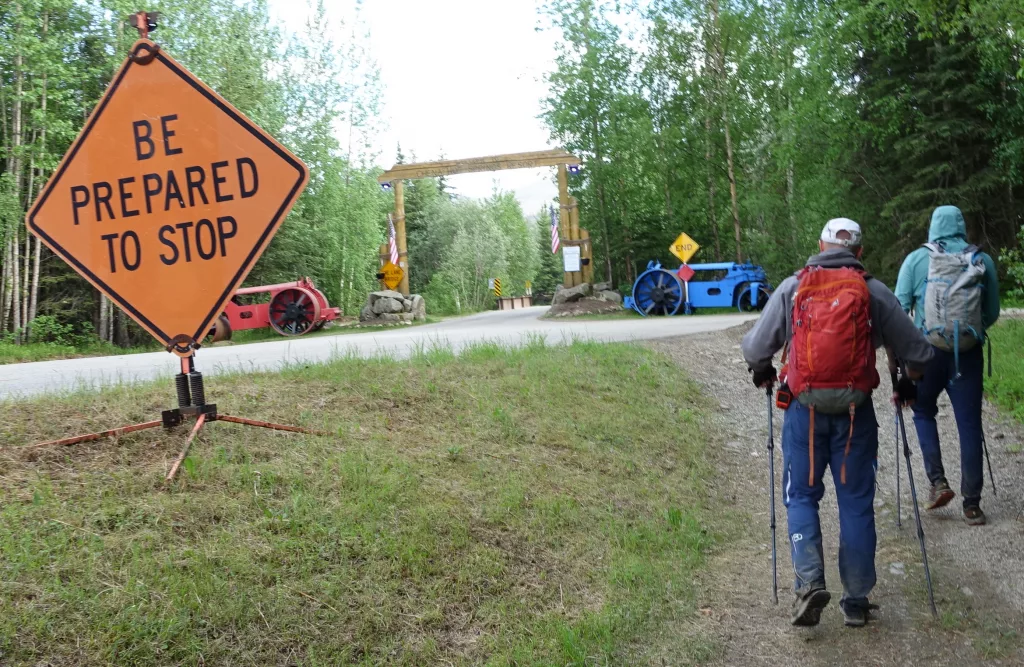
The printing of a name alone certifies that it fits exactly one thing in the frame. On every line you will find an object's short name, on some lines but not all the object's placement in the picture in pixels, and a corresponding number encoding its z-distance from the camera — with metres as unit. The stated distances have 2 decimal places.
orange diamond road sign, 5.20
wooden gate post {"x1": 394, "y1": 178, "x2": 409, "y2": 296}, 28.87
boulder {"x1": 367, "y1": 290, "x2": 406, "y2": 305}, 26.91
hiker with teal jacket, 5.93
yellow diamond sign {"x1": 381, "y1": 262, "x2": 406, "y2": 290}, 28.47
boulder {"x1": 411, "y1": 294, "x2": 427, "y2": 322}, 27.74
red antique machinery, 22.30
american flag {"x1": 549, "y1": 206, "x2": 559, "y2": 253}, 31.94
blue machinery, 25.05
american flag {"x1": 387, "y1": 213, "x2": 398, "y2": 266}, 28.80
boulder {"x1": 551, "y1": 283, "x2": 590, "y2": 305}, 28.34
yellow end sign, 26.64
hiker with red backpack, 4.32
